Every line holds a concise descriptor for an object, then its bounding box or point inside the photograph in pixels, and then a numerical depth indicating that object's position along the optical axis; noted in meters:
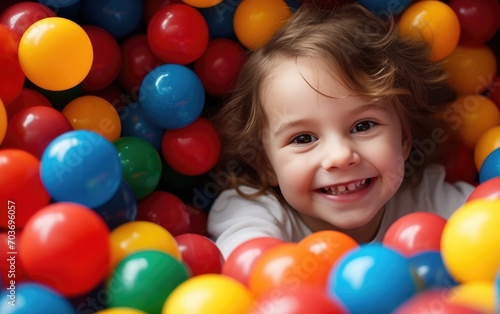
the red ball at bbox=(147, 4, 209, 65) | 1.34
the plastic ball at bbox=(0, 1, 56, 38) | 1.19
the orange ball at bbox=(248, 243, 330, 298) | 0.86
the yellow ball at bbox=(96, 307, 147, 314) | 0.83
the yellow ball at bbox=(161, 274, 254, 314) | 0.80
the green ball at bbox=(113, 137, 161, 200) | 1.23
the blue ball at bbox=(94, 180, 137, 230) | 1.05
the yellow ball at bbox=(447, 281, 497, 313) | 0.72
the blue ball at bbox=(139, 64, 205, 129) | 1.32
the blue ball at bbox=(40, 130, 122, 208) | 0.97
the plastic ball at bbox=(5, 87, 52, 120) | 1.16
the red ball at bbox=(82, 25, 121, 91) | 1.33
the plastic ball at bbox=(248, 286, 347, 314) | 0.70
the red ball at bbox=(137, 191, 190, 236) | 1.30
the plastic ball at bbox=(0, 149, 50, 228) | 0.98
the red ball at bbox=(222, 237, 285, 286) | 0.96
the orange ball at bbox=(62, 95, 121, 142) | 1.26
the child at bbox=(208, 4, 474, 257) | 1.28
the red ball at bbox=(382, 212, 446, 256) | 0.94
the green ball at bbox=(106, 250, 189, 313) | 0.88
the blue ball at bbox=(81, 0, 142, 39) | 1.36
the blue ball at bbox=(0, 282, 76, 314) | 0.79
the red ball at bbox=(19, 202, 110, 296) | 0.86
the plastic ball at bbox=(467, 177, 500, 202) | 1.02
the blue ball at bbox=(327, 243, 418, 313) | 0.78
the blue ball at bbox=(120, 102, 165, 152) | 1.40
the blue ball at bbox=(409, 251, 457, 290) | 0.84
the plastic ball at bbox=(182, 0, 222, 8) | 1.37
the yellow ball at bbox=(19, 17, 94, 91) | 1.12
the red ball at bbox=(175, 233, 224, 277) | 1.04
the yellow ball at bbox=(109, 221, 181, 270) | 0.98
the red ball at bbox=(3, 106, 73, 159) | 1.09
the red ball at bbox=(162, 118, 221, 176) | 1.40
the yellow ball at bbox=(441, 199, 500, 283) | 0.80
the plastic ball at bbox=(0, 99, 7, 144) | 1.05
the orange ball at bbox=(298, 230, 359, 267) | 0.92
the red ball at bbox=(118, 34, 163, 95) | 1.41
